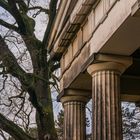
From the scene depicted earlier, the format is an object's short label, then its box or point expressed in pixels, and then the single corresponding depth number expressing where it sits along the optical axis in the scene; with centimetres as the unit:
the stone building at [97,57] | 1345
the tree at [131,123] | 3171
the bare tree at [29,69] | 2021
